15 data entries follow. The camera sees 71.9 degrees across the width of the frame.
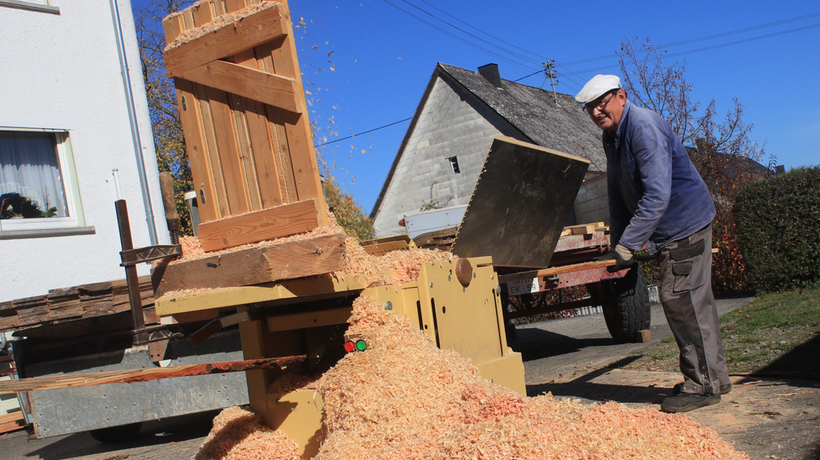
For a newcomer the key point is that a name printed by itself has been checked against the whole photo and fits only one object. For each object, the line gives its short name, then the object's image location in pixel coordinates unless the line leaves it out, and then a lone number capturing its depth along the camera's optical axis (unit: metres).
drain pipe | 8.16
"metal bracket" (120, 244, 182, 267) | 3.29
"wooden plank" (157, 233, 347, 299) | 2.73
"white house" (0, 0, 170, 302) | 7.30
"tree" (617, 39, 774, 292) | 15.10
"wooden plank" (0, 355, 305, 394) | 2.33
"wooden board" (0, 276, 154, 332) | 5.17
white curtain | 7.56
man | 3.32
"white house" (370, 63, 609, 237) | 19.92
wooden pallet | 3.20
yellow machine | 2.94
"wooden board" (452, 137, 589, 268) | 4.05
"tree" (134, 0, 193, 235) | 17.94
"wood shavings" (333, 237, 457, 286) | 3.10
